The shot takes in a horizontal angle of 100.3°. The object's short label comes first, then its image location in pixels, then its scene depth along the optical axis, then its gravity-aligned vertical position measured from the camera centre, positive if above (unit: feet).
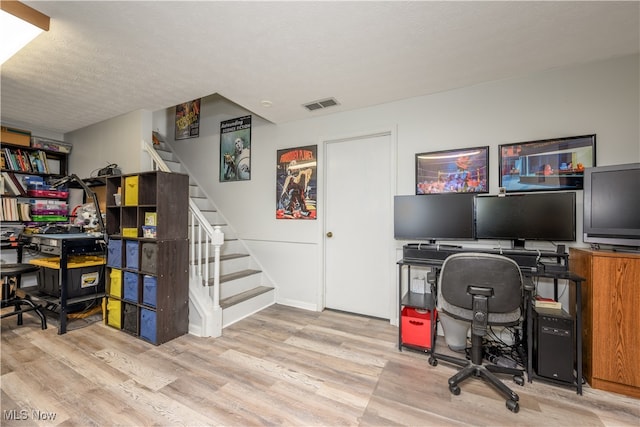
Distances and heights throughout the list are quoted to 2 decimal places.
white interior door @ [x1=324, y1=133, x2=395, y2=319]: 9.96 -0.52
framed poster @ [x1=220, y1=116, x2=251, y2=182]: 12.52 +3.01
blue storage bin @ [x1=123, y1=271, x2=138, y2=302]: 8.64 -2.44
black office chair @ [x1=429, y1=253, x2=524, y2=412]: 5.59 -1.85
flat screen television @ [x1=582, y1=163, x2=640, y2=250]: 6.14 +0.20
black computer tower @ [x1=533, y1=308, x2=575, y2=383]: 6.09 -3.07
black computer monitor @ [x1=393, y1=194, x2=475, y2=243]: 7.95 -0.14
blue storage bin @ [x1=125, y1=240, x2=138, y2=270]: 8.68 -1.36
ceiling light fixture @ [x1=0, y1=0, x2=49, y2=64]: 5.39 +4.03
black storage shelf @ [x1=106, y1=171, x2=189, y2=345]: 8.15 -1.71
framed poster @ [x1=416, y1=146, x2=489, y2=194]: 8.29 +1.35
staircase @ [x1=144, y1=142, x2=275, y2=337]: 8.76 -2.61
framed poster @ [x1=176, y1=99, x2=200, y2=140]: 13.84 +4.90
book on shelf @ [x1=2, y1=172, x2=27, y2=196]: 11.42 +1.17
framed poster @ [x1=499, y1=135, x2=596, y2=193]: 7.23 +1.42
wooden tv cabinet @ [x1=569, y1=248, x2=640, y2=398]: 5.82 -2.41
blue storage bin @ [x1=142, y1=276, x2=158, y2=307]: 8.13 -2.41
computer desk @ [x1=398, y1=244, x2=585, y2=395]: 6.09 -1.42
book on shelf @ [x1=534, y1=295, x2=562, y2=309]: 6.70 -2.31
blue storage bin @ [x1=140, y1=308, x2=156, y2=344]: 8.09 -3.47
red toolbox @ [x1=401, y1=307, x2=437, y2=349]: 7.64 -3.32
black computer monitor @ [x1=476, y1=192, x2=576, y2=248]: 6.87 -0.11
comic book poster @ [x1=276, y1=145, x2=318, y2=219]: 11.03 +1.25
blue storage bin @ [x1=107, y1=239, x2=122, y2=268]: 9.11 -1.45
